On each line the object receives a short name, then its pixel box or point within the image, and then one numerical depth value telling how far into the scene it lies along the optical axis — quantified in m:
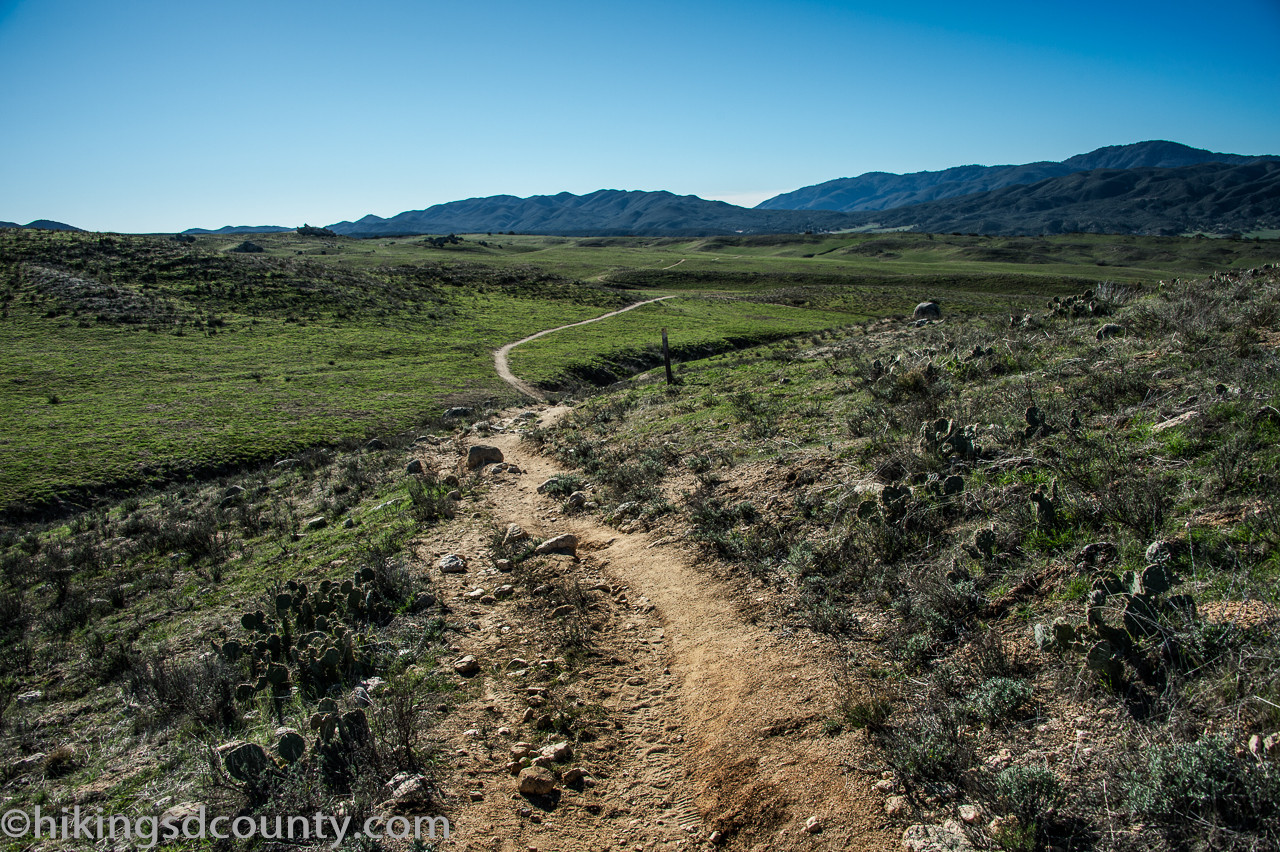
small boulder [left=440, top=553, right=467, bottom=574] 9.61
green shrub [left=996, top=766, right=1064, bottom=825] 3.60
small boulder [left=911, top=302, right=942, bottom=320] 40.59
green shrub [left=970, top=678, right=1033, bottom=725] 4.44
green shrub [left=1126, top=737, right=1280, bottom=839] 3.00
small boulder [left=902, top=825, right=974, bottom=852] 3.78
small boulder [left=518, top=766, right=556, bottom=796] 4.88
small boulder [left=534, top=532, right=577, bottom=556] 9.77
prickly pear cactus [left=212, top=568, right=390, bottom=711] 6.74
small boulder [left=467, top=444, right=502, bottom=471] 16.09
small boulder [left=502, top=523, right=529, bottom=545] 10.33
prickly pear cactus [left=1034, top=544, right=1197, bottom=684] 4.04
